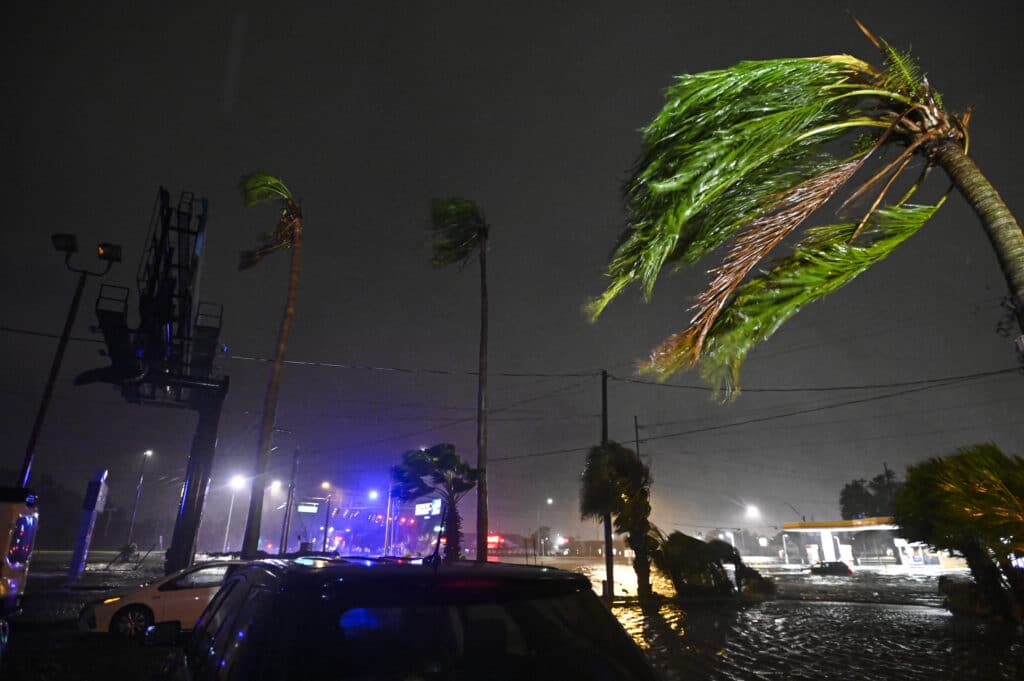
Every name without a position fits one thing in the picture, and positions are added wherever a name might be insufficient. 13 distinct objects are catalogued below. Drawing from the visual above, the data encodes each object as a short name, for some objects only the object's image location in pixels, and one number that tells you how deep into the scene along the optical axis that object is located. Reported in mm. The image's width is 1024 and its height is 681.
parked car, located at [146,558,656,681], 2139
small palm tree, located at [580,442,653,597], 20844
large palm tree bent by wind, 4324
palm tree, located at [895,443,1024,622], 3424
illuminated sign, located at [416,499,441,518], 80438
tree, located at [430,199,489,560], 23031
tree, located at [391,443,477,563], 22969
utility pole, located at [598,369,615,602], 19891
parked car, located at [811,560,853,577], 38844
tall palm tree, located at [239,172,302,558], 18100
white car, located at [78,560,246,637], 9898
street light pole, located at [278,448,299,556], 36906
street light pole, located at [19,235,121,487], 15473
